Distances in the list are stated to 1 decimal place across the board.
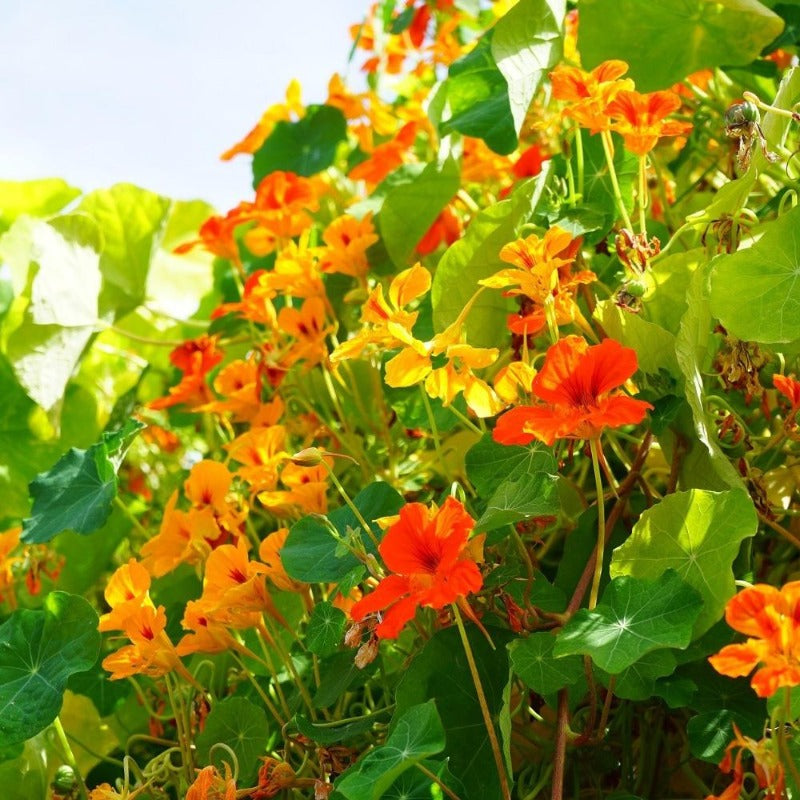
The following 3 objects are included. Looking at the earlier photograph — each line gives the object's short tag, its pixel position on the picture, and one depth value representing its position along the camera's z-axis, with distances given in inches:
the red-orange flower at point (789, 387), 26.9
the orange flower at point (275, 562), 32.6
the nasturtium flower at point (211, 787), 27.8
